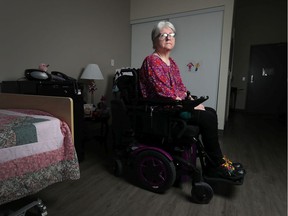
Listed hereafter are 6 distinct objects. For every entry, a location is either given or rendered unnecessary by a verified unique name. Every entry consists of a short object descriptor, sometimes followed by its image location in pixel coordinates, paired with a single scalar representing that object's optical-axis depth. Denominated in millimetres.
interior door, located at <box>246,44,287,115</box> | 4598
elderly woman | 1250
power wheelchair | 1215
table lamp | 2309
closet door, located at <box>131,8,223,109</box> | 2736
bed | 792
